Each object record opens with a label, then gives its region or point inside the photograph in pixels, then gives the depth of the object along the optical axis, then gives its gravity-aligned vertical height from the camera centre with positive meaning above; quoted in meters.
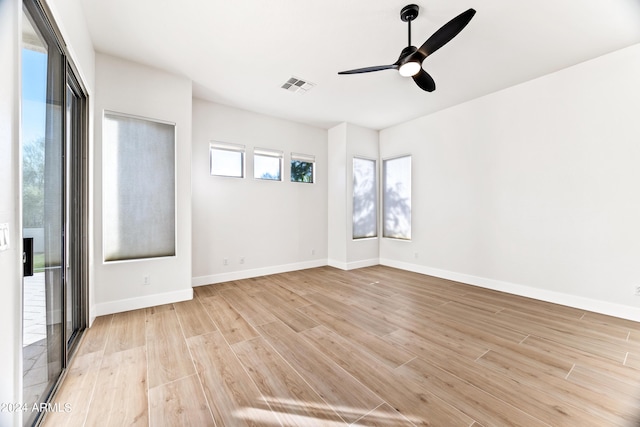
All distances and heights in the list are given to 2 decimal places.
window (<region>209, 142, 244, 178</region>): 4.34 +1.02
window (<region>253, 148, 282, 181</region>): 4.77 +1.02
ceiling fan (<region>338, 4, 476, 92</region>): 2.01 +1.51
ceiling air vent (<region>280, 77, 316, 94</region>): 3.62 +1.95
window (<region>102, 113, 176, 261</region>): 3.01 +0.37
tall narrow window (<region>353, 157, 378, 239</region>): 5.53 +0.38
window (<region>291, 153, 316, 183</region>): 5.26 +1.04
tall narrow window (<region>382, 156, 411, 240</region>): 5.30 +0.37
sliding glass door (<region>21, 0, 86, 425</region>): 1.41 +0.08
